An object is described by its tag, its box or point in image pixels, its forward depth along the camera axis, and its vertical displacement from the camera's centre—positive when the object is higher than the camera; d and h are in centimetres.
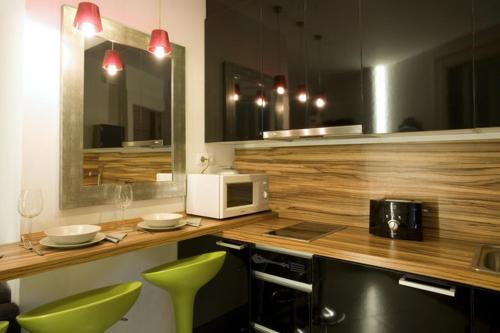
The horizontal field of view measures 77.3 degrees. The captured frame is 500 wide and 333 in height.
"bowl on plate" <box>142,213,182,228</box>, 163 -26
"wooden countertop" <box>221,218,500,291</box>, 117 -37
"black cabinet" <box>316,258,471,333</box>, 116 -55
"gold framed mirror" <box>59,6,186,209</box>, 162 +30
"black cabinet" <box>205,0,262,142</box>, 210 +71
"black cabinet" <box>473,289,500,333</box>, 108 -50
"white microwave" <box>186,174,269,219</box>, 195 -16
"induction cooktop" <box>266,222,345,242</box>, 168 -35
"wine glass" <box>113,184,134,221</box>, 170 -13
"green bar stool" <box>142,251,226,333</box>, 142 -50
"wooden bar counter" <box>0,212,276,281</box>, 111 -32
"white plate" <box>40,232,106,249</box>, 129 -30
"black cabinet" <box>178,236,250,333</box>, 174 -71
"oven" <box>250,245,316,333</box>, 151 -61
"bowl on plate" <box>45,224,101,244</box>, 130 -27
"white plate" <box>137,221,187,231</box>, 163 -29
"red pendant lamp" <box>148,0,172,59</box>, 171 +71
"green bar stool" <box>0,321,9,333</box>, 97 -48
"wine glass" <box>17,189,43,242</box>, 133 -13
